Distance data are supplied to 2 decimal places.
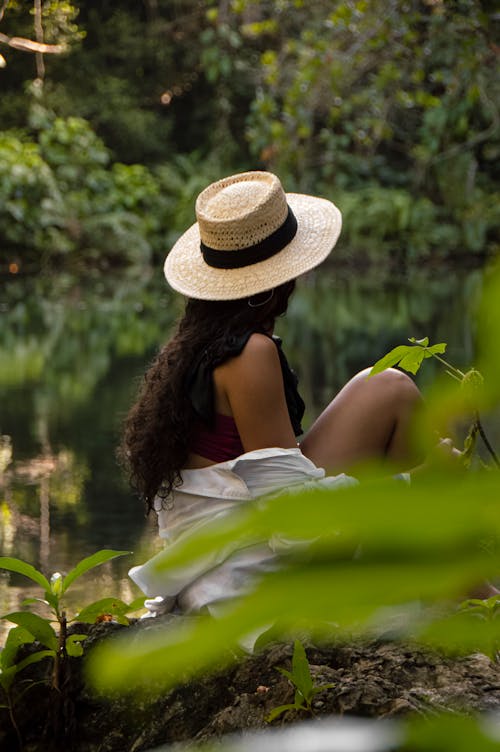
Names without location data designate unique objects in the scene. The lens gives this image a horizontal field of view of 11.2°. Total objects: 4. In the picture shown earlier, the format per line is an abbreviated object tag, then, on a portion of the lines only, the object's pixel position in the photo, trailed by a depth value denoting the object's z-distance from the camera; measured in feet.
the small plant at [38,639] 13.82
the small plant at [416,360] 12.70
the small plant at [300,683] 13.25
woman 15.13
